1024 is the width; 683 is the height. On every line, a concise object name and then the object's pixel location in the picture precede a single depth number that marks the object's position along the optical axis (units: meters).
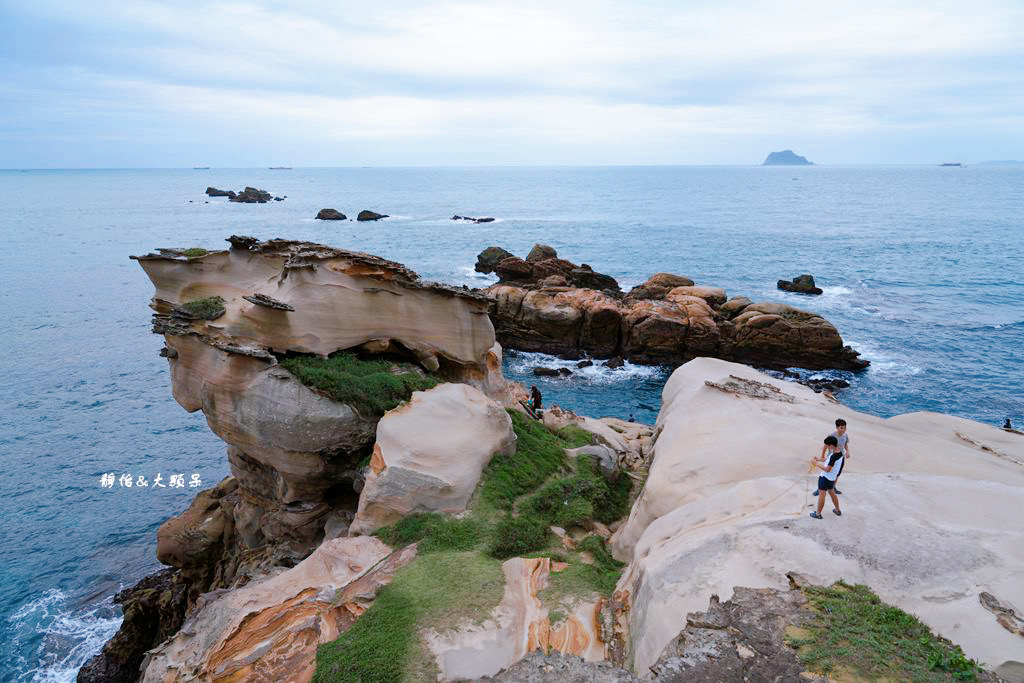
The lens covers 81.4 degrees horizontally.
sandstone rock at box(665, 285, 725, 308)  43.19
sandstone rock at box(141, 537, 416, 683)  10.30
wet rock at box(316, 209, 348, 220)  111.81
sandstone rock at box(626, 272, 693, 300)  45.47
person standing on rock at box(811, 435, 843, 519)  11.00
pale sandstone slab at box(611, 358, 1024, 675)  9.33
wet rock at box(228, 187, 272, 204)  147.12
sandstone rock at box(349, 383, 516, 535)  14.15
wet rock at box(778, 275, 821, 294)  56.48
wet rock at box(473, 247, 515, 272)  62.91
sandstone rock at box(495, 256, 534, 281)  51.03
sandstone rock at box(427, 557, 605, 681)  10.12
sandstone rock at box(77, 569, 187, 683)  17.42
